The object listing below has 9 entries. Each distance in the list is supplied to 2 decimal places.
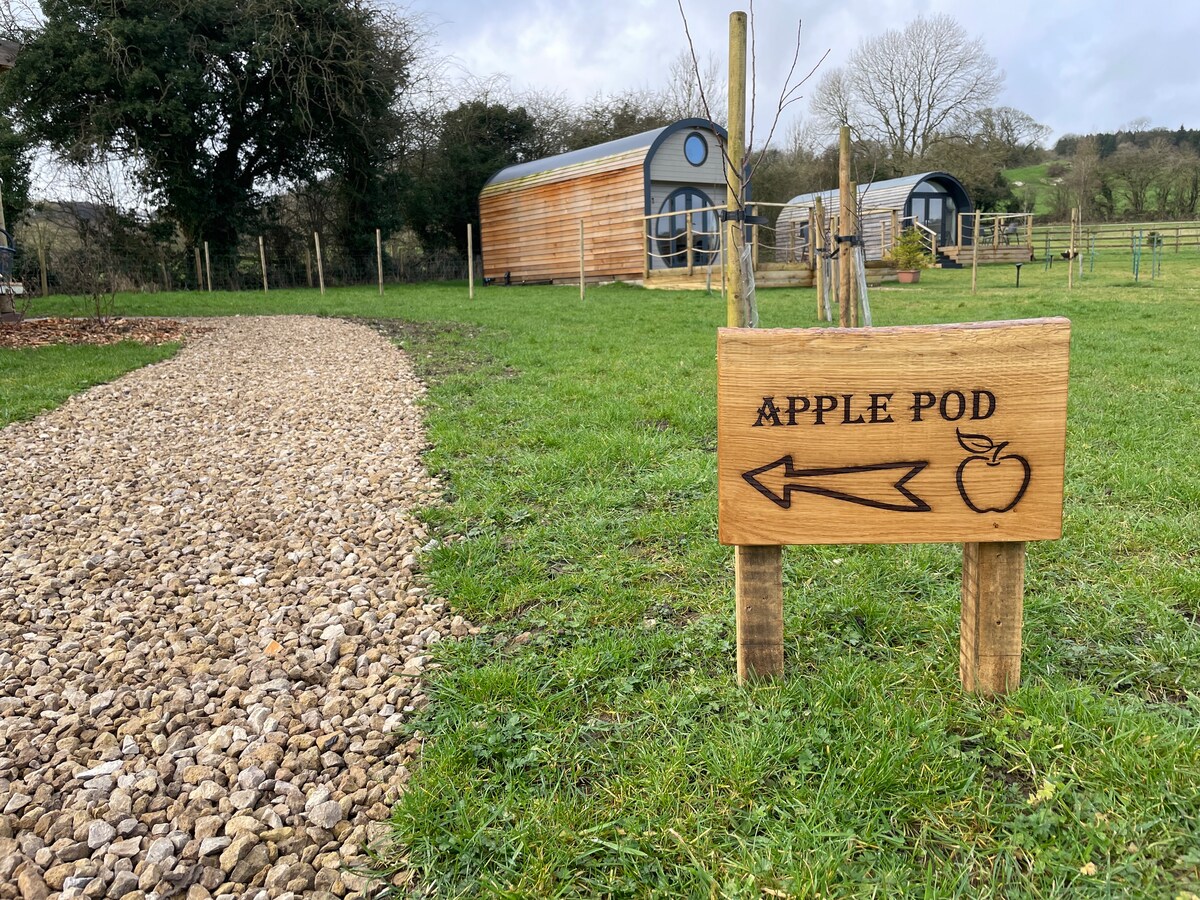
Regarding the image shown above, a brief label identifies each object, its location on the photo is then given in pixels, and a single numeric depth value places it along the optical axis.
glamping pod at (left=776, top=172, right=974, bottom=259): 28.59
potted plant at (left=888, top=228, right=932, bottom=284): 21.00
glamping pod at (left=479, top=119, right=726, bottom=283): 21.06
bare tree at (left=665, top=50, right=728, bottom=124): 34.25
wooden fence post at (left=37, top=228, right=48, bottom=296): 19.18
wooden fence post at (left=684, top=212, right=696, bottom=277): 18.64
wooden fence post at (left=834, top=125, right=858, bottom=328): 6.45
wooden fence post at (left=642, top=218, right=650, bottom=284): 20.45
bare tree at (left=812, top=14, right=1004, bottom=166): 37.81
